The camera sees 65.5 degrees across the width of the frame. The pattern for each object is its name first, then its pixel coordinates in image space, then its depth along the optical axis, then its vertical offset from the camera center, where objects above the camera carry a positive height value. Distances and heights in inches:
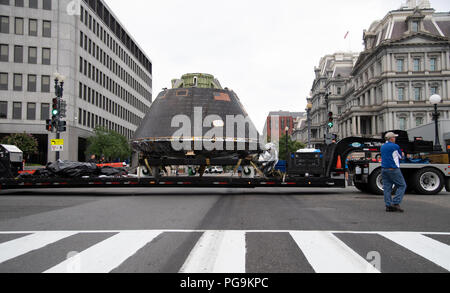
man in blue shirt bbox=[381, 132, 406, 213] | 321.4 -13.3
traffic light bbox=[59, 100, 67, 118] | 743.8 +112.5
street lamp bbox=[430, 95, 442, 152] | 686.5 +121.3
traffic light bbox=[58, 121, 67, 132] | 738.8 +75.7
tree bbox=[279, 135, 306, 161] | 3447.3 +154.5
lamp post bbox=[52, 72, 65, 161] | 735.7 +149.3
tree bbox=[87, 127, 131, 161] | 1652.3 +83.8
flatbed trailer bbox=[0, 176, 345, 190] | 495.2 -29.6
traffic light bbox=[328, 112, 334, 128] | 845.0 +99.5
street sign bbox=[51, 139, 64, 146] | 759.7 +43.4
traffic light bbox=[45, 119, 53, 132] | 735.9 +74.8
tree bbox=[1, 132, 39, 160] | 1339.8 +80.3
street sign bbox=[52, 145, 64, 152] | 751.7 +30.4
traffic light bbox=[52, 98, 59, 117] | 727.7 +113.7
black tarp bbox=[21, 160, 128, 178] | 516.7 -12.2
